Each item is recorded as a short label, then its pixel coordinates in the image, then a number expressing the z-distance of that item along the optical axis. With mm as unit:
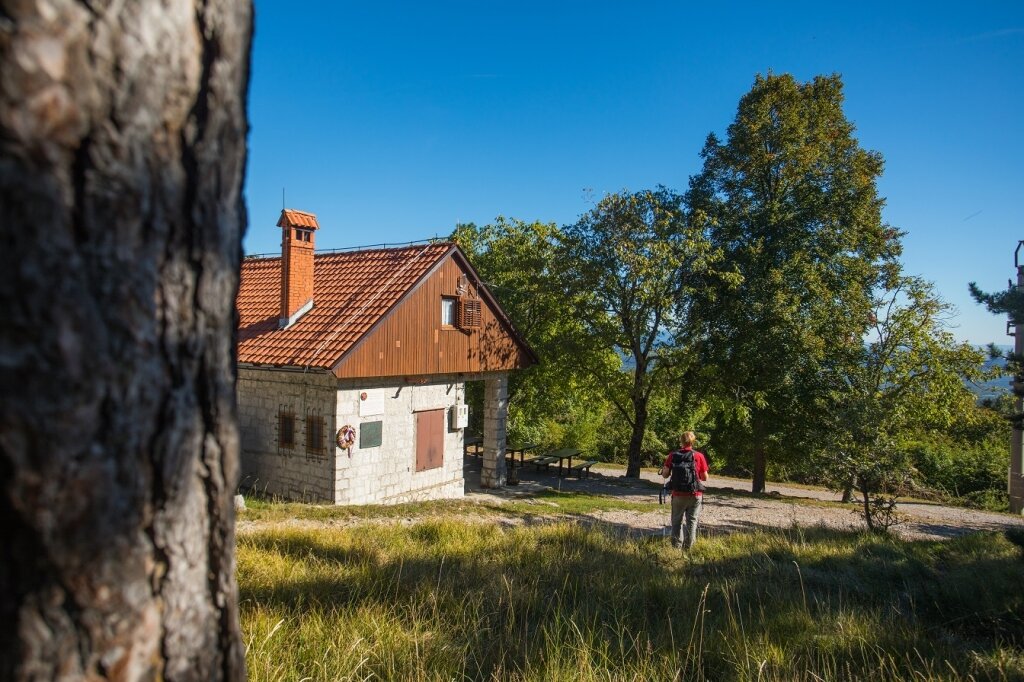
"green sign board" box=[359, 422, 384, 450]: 14791
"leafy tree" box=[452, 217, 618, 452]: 22375
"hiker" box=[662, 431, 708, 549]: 8930
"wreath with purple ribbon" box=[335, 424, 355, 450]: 14094
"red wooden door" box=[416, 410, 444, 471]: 16500
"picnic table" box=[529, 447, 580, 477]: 23484
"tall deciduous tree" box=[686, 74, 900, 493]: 19719
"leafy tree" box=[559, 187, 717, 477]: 19984
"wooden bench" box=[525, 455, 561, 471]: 24381
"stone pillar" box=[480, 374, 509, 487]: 19383
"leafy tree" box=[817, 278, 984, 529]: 19141
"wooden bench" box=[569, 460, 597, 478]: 23828
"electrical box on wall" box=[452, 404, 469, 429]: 17703
